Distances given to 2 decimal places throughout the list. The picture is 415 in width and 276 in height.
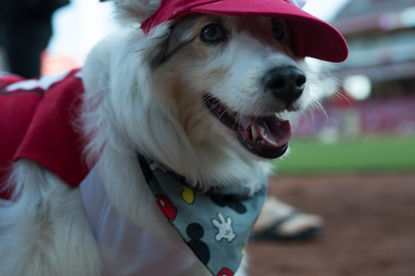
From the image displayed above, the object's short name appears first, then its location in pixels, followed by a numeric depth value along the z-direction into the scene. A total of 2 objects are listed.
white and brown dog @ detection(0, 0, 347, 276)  0.71
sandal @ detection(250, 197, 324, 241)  1.06
